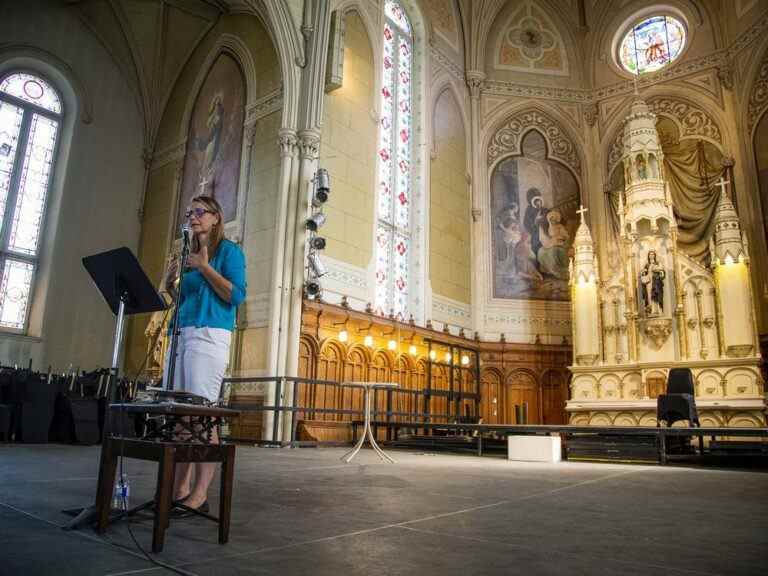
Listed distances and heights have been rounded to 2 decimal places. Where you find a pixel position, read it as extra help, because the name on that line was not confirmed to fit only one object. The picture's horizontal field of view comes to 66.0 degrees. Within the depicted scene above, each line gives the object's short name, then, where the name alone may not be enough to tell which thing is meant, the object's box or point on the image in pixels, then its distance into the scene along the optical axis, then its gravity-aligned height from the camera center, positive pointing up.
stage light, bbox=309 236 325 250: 11.58 +3.31
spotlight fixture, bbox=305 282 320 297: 11.37 +2.40
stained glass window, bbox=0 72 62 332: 14.42 +5.72
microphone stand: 2.52 +0.40
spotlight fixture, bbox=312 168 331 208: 11.79 +4.47
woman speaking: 2.72 +0.48
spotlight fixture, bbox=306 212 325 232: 11.73 +3.77
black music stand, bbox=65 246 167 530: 2.87 +0.61
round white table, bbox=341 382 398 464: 6.61 +0.04
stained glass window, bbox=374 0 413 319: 14.20 +6.09
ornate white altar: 12.37 +2.47
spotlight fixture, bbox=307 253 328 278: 11.57 +2.89
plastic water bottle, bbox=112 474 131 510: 2.64 -0.38
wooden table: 2.09 -0.16
